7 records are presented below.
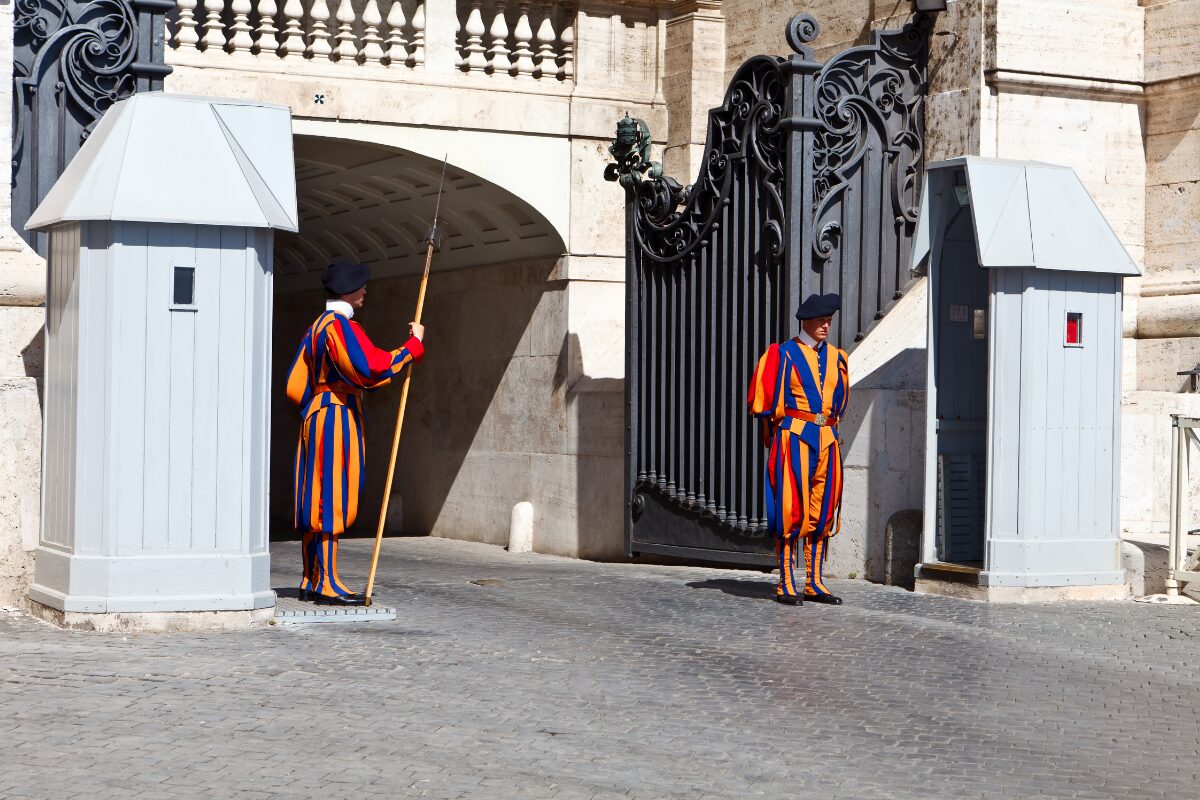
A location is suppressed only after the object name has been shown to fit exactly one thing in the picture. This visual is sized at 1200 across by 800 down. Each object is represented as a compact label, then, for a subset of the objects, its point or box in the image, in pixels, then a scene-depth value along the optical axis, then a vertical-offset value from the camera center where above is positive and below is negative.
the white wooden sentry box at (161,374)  8.16 +0.08
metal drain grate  8.55 -1.00
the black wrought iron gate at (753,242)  11.49 +0.99
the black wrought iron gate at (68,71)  10.18 +1.74
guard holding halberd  8.90 -0.04
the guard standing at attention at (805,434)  9.65 -0.17
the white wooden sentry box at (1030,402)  9.75 +0.01
